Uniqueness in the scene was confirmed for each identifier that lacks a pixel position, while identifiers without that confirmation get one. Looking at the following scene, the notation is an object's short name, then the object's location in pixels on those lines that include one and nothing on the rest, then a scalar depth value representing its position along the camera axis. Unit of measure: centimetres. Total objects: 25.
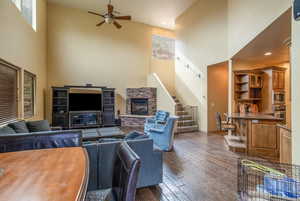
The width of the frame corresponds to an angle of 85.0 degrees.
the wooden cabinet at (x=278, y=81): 527
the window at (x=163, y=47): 897
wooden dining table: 84
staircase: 641
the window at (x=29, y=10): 436
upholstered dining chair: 94
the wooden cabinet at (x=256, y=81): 540
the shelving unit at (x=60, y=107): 636
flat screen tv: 667
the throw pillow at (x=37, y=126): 345
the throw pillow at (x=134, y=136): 246
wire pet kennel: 131
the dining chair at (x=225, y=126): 465
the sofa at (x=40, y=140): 198
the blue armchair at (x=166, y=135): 414
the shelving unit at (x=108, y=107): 712
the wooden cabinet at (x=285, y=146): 251
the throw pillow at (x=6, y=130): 250
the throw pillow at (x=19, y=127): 293
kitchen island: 359
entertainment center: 643
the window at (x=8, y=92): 325
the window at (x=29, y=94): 454
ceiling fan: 466
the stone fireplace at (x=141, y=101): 762
